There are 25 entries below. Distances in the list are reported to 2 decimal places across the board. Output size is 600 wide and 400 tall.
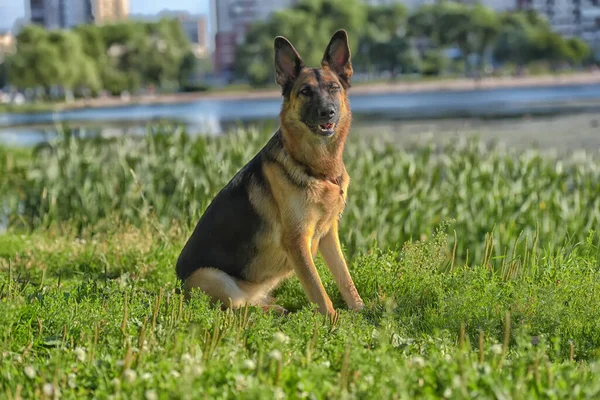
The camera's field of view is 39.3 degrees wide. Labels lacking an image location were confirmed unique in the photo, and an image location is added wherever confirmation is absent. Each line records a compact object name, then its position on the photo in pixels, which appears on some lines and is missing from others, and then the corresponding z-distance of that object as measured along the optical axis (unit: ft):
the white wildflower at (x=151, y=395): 9.97
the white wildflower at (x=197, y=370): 10.87
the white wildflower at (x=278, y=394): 10.66
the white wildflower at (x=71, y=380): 11.62
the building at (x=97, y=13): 637.67
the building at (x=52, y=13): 578.66
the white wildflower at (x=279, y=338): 11.96
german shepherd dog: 16.66
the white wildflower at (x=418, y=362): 11.55
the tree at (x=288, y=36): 345.72
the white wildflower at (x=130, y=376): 10.96
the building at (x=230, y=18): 592.19
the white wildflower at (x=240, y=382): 10.96
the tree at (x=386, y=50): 386.20
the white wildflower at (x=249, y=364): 11.20
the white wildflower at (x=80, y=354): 12.21
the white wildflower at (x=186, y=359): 11.79
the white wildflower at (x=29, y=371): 11.64
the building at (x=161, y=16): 363.56
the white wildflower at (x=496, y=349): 11.88
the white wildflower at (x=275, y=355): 11.06
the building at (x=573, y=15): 533.14
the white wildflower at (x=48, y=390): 10.86
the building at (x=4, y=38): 456.36
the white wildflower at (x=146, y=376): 11.16
